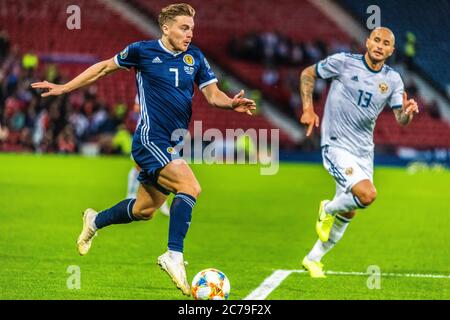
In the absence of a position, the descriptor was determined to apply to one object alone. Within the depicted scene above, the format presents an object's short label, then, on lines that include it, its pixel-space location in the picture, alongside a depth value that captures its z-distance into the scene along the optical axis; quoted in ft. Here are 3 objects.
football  50.11
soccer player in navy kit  54.19
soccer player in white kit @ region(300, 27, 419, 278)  63.21
